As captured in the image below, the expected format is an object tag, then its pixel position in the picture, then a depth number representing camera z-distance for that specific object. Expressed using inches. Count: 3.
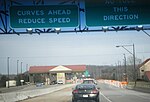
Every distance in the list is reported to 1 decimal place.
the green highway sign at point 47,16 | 927.7
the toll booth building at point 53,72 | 6633.9
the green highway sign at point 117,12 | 924.7
